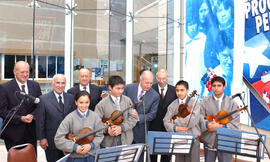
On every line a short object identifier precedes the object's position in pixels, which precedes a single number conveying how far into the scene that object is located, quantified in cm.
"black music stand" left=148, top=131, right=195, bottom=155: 298
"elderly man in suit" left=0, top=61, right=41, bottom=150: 348
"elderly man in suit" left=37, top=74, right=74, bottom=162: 338
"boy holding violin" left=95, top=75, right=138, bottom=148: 330
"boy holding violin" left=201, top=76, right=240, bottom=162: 346
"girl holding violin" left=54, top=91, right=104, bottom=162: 288
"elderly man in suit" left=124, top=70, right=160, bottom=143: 360
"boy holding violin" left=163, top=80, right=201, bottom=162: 335
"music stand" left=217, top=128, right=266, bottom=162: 295
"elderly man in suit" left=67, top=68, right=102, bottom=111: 400
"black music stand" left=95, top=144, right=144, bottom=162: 241
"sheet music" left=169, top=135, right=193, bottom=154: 302
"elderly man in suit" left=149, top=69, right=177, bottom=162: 395
